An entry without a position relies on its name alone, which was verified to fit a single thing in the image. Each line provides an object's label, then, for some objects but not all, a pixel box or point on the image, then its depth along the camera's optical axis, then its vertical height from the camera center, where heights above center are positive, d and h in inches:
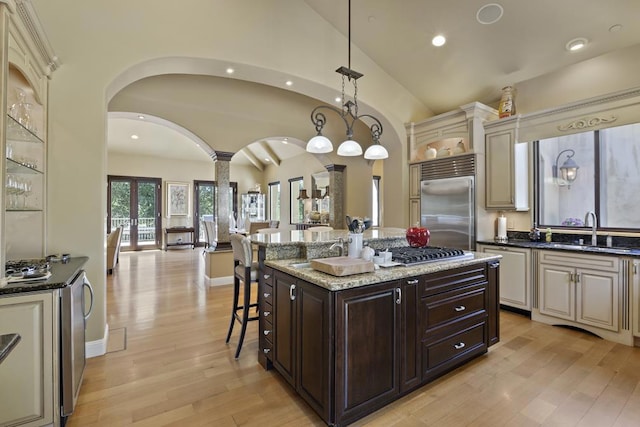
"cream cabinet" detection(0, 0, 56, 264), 68.2 +22.8
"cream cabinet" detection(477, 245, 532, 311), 143.8 -30.7
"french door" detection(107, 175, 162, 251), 362.3 +5.0
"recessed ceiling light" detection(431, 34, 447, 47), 150.3 +87.6
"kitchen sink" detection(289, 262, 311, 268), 87.8 -15.1
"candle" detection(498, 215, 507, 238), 163.6 -7.4
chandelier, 118.2 +27.8
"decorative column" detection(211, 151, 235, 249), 204.1 +12.9
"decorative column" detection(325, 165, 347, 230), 261.4 +14.7
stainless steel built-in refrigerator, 161.5 +1.5
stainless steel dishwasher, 70.1 -31.9
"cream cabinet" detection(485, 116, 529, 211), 153.9 +24.1
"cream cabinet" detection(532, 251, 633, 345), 117.1 -33.6
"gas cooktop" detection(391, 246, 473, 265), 89.2 -13.2
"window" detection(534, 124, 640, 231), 133.3 +16.5
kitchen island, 69.1 -30.2
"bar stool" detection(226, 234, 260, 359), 108.0 -20.6
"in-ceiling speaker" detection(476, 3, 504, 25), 129.7 +88.2
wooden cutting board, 74.2 -13.3
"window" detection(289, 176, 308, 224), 377.7 +16.3
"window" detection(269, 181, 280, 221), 433.5 +19.1
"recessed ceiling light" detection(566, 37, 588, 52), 132.2 +75.7
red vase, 111.1 -8.6
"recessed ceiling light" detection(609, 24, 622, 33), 122.8 +76.1
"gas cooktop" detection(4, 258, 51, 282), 70.0 -14.0
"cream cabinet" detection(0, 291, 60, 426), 64.4 -32.8
